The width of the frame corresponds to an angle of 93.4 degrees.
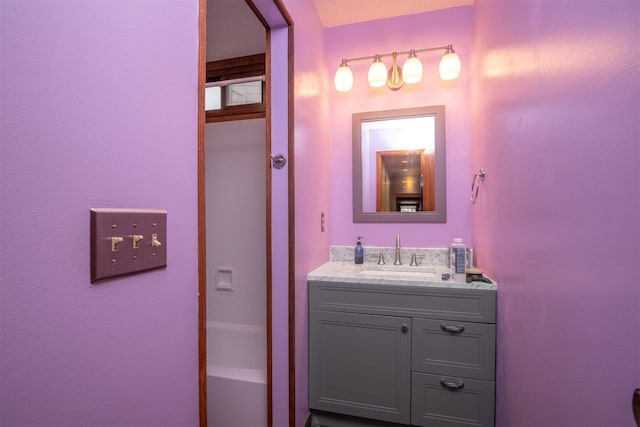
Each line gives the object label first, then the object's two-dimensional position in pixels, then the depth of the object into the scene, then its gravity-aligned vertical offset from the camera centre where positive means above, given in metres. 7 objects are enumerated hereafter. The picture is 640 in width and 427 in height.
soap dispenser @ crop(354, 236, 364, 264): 2.11 -0.29
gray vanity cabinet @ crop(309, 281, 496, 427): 1.52 -0.76
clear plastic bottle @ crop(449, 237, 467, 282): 1.77 -0.29
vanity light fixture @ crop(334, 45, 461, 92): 1.91 +0.93
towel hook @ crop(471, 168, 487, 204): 1.74 +0.18
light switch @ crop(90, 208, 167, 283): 0.49 -0.05
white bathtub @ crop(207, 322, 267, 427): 1.54 -0.97
